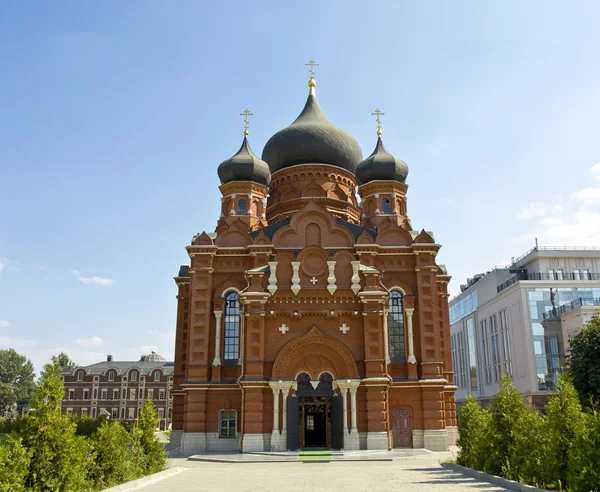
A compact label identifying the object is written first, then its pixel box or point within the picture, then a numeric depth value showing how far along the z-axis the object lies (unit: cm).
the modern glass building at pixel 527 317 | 4316
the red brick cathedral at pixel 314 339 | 2497
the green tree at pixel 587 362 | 2143
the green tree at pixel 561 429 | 1216
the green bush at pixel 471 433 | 1627
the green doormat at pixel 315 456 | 2220
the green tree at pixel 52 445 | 1101
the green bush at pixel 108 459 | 1313
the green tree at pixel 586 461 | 1040
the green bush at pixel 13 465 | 1002
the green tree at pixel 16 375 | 8869
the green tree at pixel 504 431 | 1498
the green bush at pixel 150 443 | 1602
